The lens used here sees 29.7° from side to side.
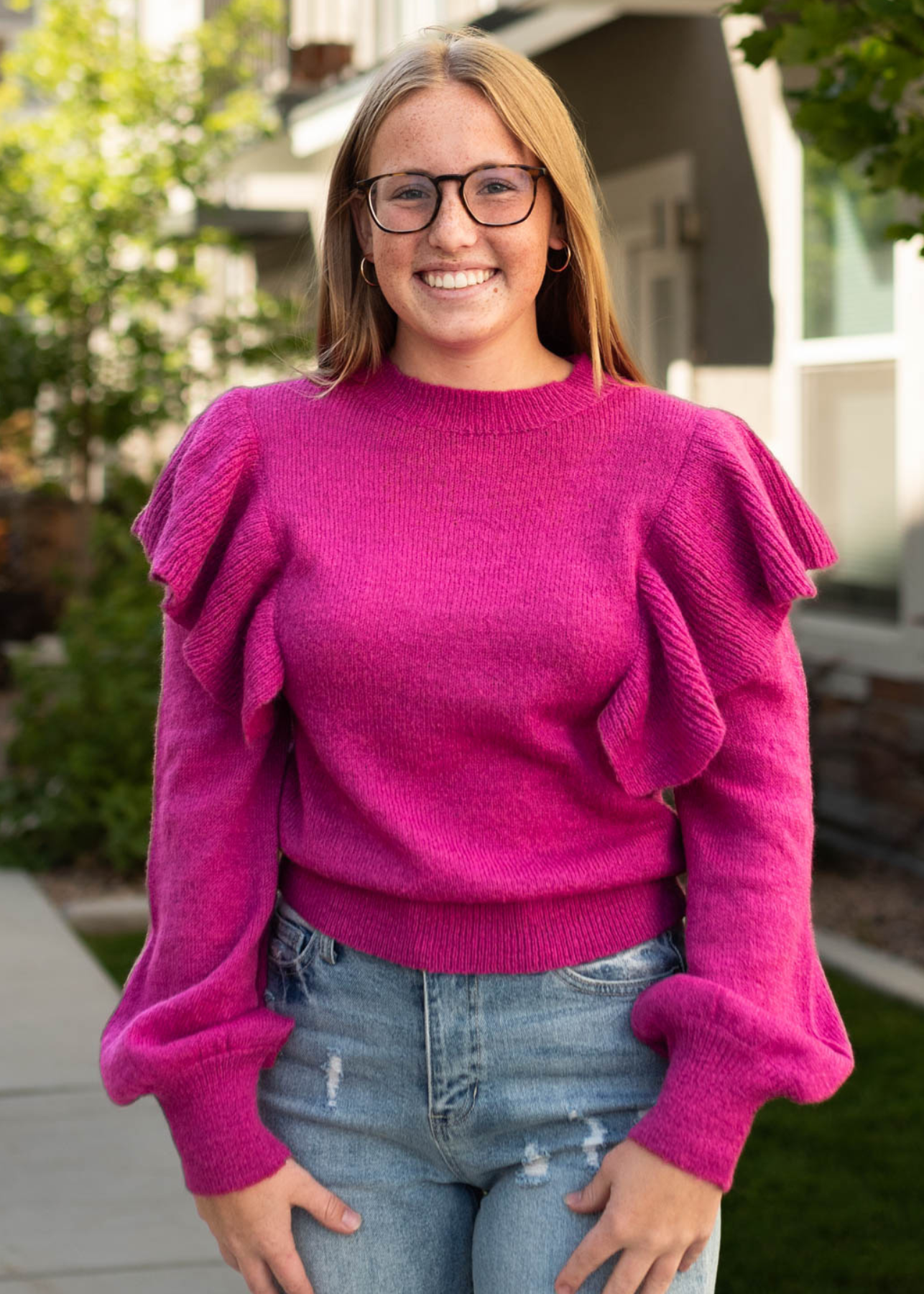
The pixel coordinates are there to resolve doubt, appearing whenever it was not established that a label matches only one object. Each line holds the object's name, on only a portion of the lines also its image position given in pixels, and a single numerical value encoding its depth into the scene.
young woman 1.75
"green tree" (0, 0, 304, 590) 9.46
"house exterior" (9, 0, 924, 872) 6.48
